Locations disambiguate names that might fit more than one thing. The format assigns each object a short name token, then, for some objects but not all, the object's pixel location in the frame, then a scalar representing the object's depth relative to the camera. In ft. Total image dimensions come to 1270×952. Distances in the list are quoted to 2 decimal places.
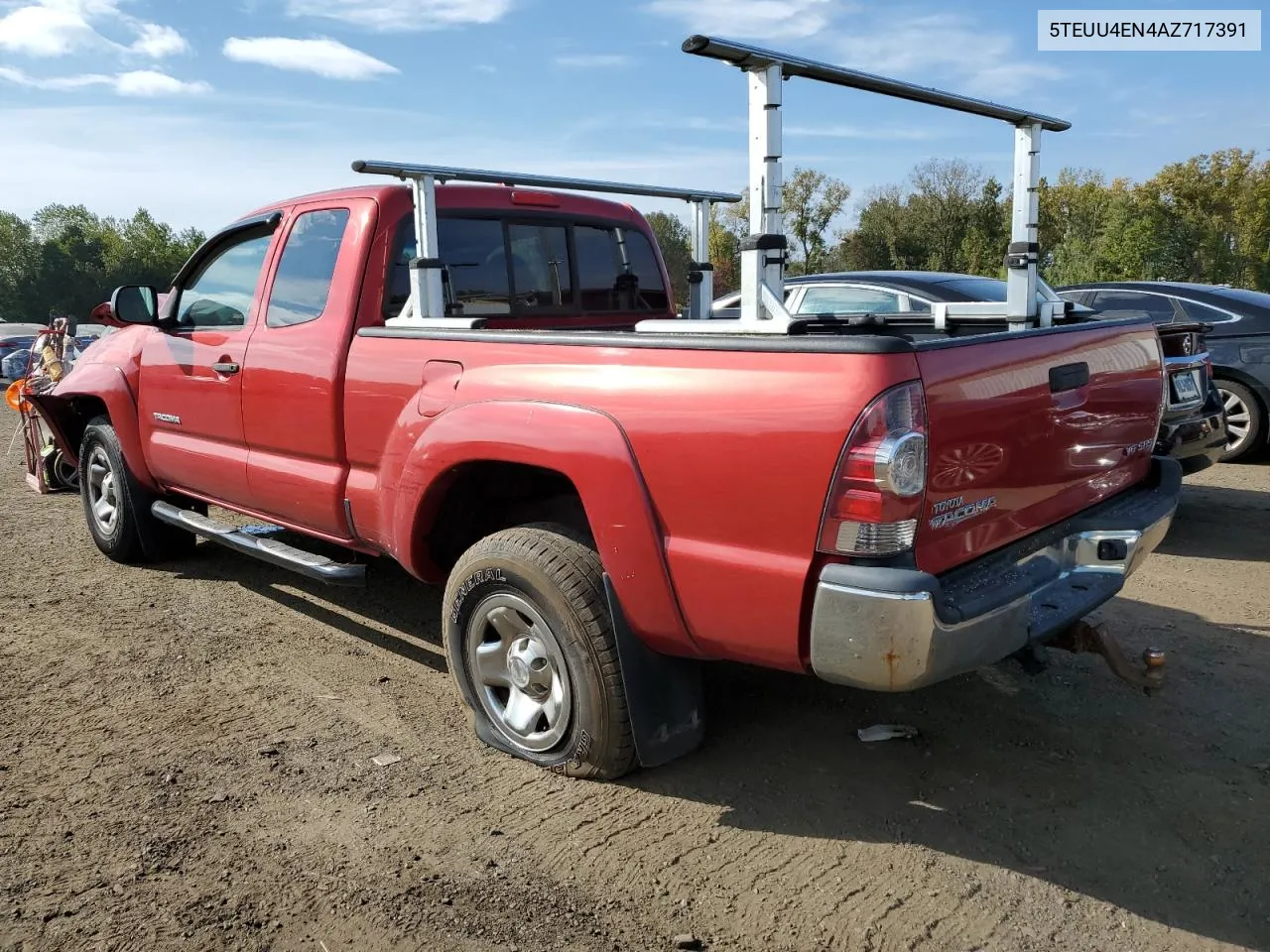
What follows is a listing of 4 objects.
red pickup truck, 8.18
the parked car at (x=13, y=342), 78.27
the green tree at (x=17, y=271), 237.04
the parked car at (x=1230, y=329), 27.63
